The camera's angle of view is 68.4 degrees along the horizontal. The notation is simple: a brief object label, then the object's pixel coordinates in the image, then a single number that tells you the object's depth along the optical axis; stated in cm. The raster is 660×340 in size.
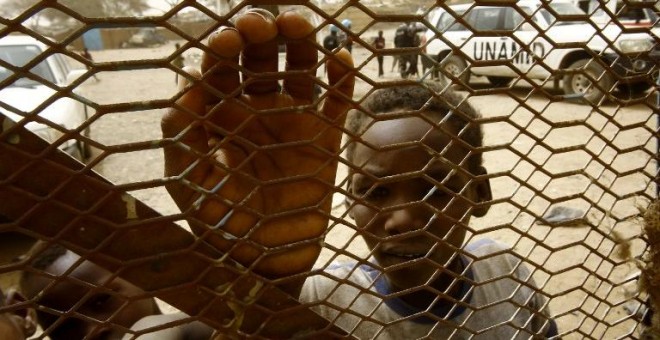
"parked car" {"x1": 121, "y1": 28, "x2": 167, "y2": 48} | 2658
